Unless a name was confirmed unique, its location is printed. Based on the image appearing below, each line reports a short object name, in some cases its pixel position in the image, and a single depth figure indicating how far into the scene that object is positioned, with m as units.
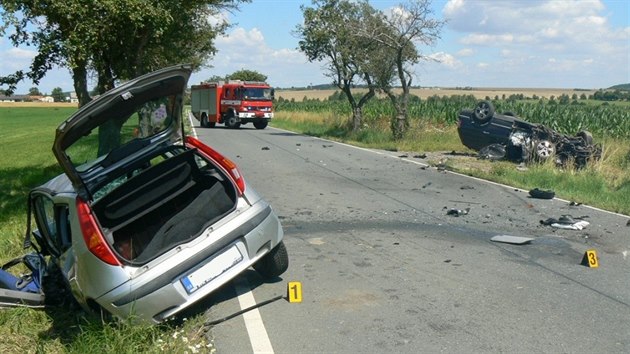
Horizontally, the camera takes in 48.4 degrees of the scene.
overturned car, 18.20
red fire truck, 41.06
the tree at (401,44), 27.53
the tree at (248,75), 123.19
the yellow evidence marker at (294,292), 6.33
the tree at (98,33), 13.65
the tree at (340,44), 33.00
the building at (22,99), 147.31
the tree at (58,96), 148.02
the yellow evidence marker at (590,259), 7.71
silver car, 5.46
